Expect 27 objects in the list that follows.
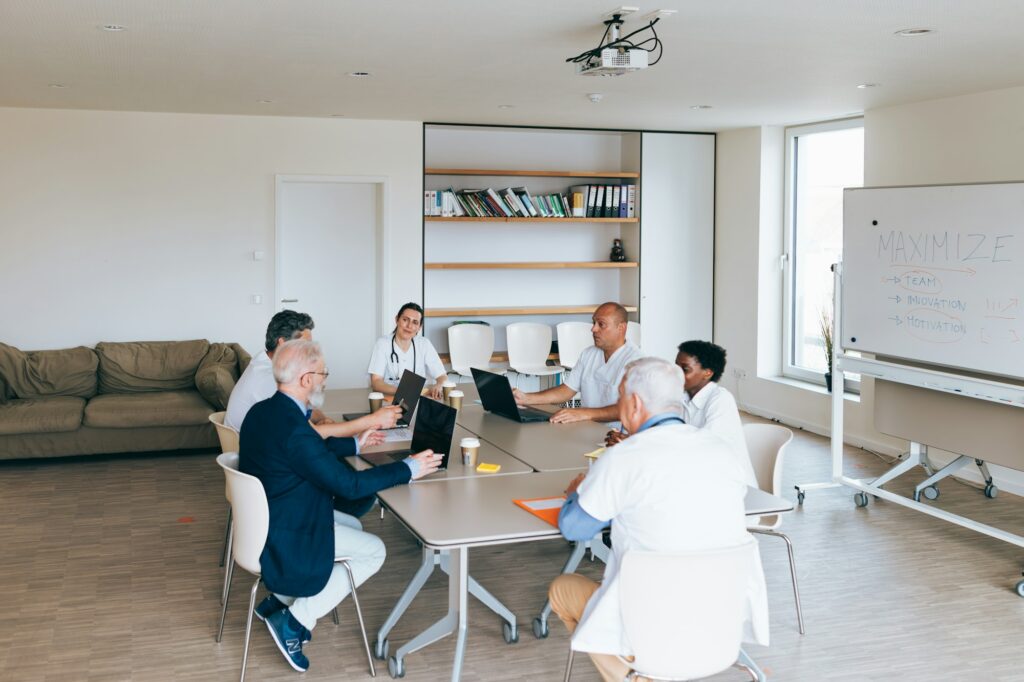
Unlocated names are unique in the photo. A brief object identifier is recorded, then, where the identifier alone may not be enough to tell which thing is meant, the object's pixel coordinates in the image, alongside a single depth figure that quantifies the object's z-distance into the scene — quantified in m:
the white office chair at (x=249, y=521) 3.42
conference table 3.12
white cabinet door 9.34
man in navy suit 3.40
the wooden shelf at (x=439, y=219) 8.64
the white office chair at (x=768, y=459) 4.13
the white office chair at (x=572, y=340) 8.88
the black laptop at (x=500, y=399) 4.97
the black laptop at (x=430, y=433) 3.78
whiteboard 5.20
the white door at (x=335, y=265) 8.46
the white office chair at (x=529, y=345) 8.80
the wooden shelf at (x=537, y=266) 8.77
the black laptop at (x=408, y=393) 4.46
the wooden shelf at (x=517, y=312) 8.80
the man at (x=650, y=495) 2.69
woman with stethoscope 5.71
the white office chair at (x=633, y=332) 8.83
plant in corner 8.20
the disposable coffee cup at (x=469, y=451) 3.95
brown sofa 6.98
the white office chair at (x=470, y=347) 8.60
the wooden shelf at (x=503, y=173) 8.59
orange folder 3.22
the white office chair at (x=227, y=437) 4.30
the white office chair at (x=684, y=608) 2.62
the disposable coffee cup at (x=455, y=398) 5.10
